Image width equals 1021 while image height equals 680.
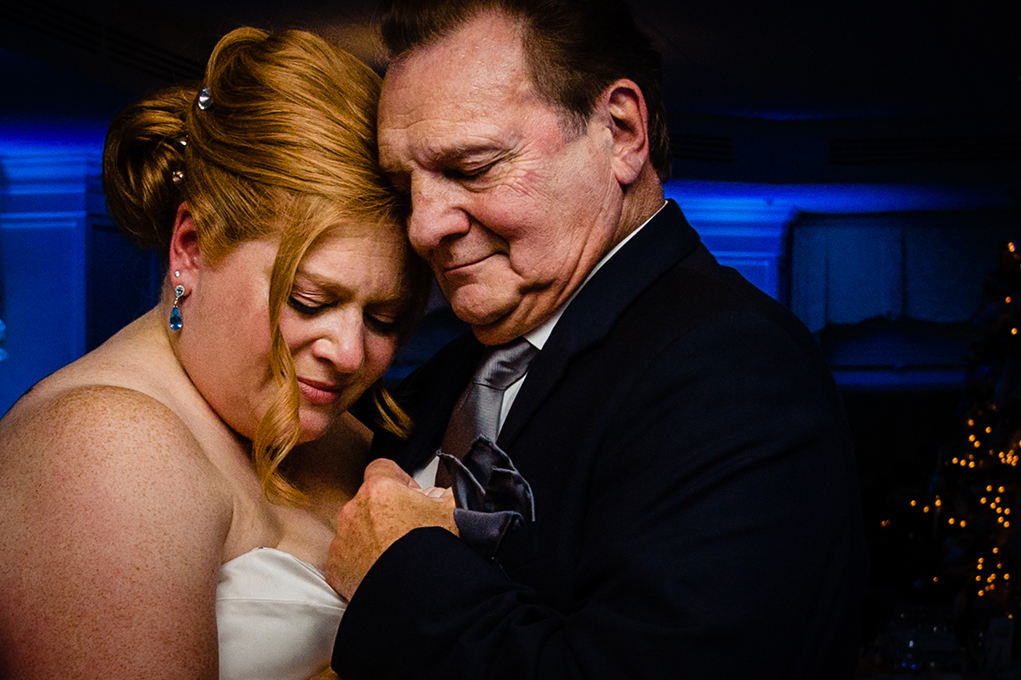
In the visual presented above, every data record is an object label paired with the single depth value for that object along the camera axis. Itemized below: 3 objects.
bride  1.29
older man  1.17
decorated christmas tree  5.08
